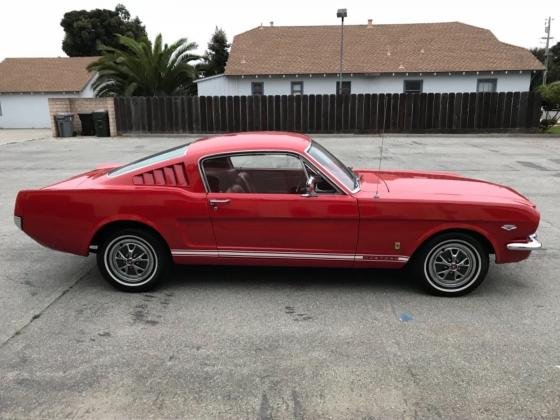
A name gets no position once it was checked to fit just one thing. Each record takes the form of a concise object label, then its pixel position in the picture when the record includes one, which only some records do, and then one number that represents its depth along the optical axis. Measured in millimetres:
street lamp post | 21828
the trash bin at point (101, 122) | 22266
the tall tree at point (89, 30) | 54906
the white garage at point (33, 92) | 37031
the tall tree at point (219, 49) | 47812
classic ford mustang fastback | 4387
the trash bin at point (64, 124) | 22422
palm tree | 26766
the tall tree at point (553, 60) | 59781
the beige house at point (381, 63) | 27625
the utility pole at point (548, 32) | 53825
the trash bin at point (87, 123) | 22931
